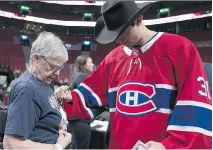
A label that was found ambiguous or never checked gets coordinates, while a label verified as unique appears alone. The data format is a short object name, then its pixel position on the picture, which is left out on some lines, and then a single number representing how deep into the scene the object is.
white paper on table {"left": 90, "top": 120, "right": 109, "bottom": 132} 3.01
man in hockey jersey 1.11
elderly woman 1.07
